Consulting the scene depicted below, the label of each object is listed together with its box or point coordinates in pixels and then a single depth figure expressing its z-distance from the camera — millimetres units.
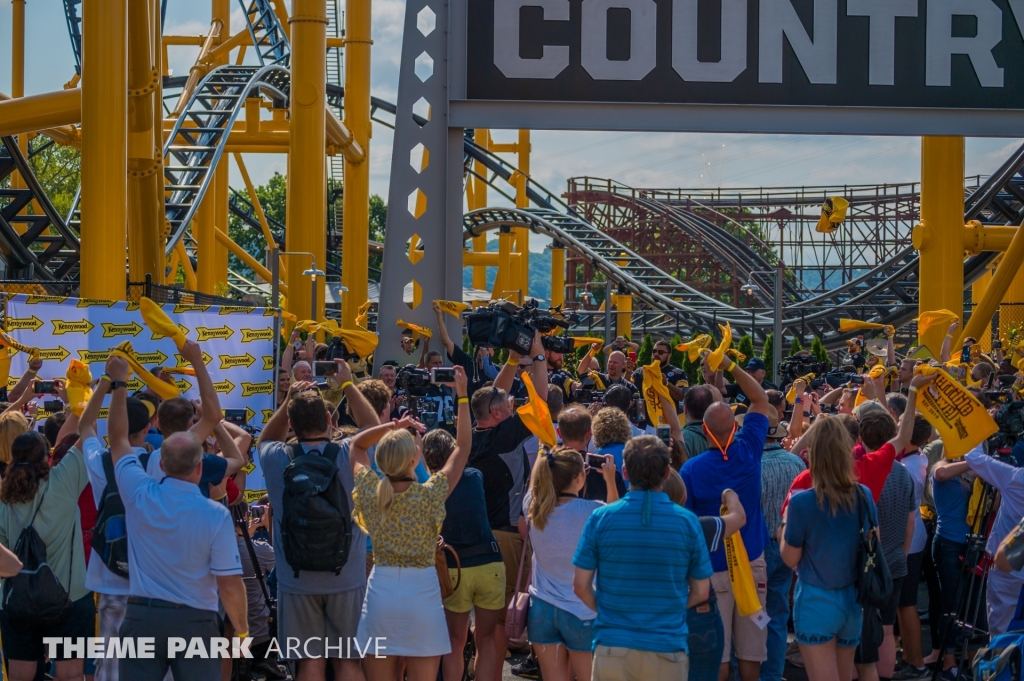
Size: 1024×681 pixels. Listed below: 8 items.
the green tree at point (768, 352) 23183
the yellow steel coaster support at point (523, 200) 33688
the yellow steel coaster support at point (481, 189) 36438
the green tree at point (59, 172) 52084
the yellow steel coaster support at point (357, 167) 22297
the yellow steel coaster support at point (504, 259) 34031
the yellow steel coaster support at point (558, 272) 35562
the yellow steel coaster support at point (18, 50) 27750
